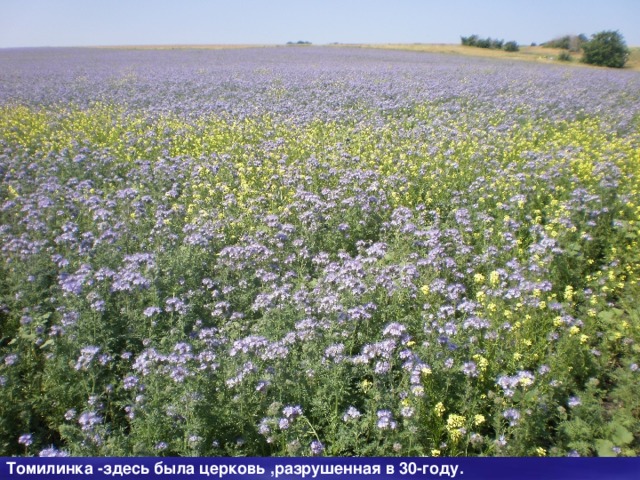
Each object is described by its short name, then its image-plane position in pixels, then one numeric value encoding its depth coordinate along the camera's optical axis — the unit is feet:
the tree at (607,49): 106.39
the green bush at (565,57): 120.41
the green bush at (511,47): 152.76
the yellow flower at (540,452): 9.94
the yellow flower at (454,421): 10.25
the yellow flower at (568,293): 14.34
